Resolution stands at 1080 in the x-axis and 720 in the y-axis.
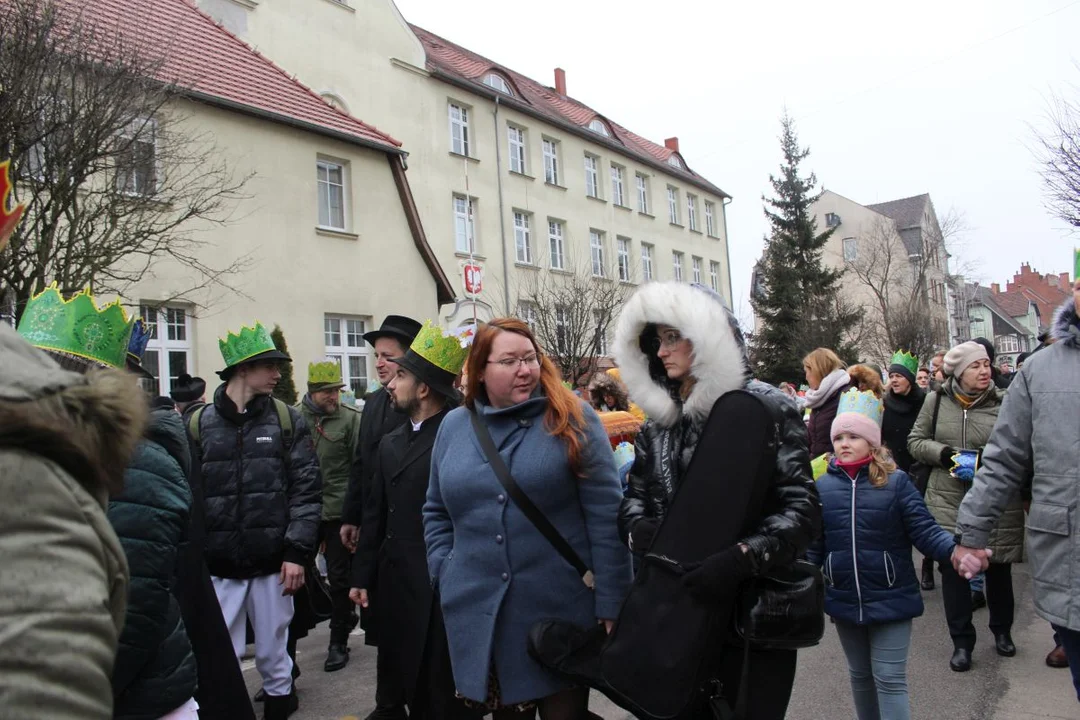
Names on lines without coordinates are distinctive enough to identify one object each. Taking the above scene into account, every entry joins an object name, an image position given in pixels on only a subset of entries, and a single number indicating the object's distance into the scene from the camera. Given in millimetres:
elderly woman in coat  5035
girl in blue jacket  3613
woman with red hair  2955
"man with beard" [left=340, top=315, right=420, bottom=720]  4262
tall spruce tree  34594
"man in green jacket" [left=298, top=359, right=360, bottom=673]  6086
